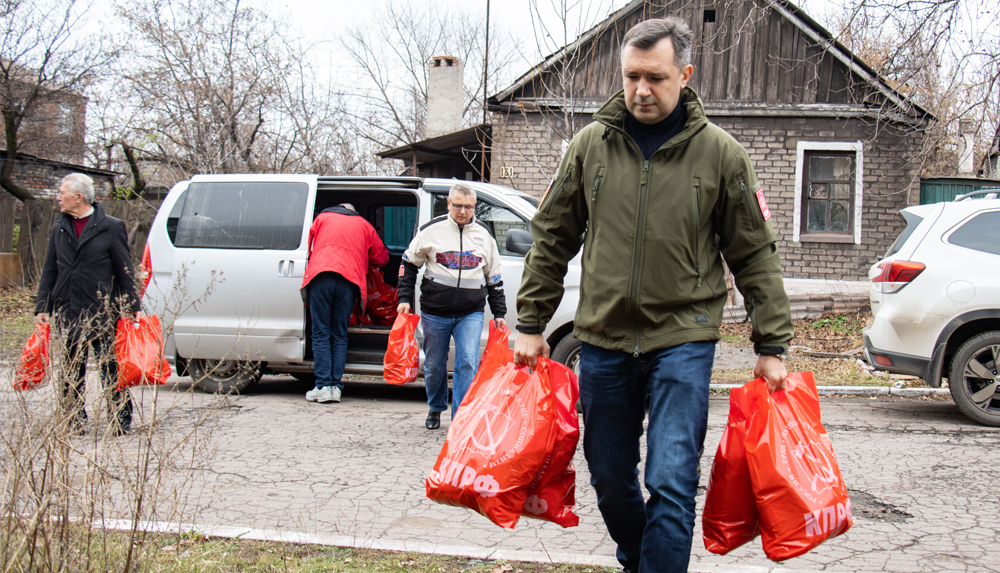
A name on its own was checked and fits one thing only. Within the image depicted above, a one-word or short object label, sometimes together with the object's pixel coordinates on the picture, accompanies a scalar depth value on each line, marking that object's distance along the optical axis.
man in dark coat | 5.29
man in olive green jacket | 2.44
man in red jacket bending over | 6.73
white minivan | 6.85
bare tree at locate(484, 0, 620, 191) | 13.45
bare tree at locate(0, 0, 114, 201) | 19.42
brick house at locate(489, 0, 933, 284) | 13.94
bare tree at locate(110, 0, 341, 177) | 16.77
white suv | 6.02
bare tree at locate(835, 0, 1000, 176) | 9.48
